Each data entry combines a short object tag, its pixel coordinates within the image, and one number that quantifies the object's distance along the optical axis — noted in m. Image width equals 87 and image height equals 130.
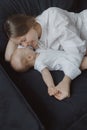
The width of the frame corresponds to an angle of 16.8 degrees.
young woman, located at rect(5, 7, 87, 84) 1.50
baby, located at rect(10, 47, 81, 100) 1.47
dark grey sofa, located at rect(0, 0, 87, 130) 1.28
